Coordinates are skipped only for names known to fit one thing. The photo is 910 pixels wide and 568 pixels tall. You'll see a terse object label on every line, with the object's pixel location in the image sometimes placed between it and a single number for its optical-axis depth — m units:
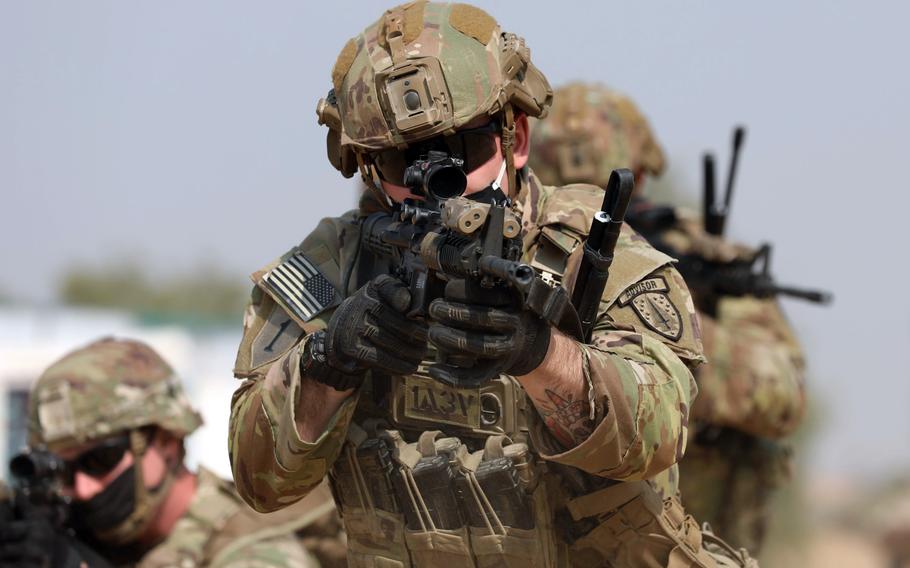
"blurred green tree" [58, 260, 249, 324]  95.06
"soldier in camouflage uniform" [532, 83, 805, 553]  13.64
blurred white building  34.34
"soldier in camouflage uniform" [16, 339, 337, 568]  11.80
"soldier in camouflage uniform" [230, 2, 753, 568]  6.75
